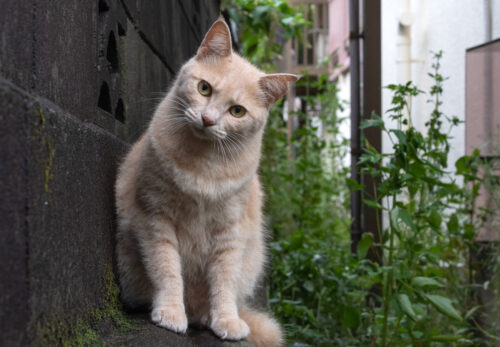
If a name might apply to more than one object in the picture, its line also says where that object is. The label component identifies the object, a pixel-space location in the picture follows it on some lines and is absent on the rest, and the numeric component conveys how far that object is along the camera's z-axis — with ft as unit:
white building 9.35
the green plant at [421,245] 6.90
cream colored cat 5.99
